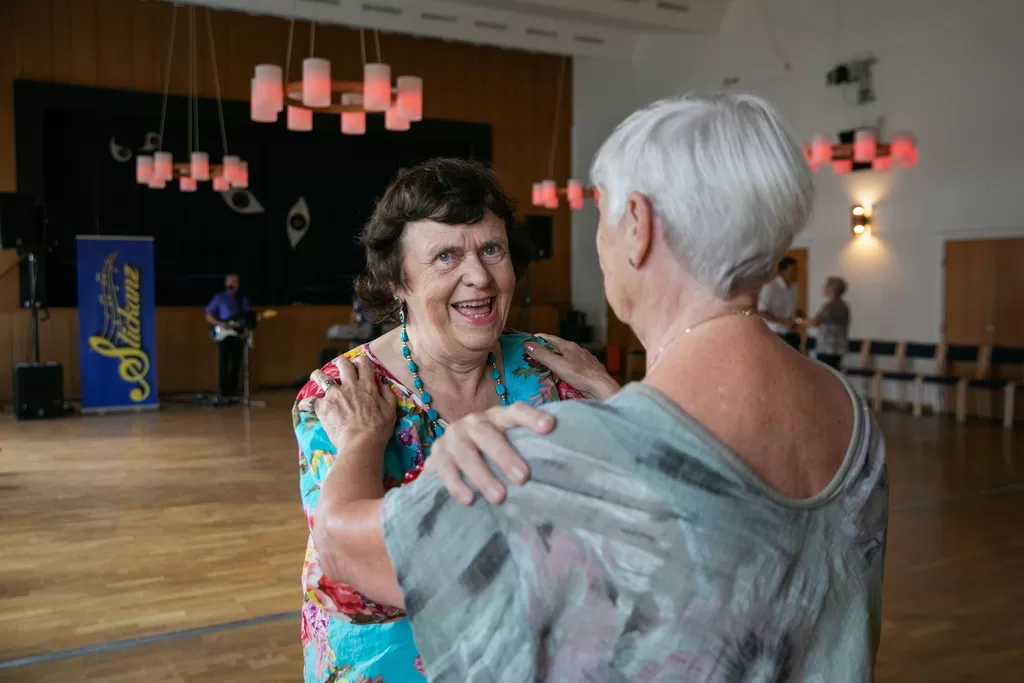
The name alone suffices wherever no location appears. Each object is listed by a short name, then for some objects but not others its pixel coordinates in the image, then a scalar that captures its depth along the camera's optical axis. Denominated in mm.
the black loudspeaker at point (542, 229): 14453
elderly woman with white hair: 760
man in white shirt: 9391
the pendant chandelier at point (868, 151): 9219
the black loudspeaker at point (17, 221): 9656
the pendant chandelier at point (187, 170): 10641
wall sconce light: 10938
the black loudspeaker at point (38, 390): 9516
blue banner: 10125
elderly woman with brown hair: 1398
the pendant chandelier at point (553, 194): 12641
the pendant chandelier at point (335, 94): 7465
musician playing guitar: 11320
